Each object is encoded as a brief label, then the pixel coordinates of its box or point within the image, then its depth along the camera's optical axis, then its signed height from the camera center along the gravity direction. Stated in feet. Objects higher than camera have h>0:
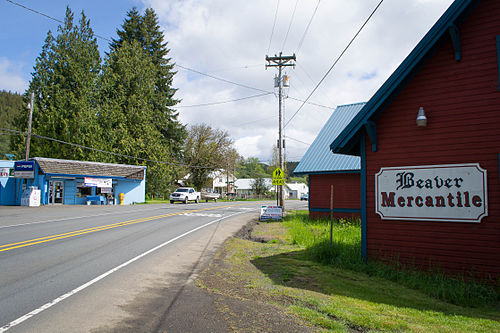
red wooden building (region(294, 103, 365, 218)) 54.39 +3.04
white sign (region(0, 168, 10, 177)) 100.89 +4.89
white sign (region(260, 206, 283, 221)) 67.72 -4.19
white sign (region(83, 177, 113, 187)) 108.73 +2.60
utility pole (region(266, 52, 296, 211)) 82.23 +28.73
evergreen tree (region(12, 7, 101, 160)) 130.82 +36.32
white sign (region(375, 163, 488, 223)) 23.06 +0.17
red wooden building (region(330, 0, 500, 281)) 22.90 +3.30
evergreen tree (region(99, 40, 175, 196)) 145.79 +34.49
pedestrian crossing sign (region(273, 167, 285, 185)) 67.97 +3.22
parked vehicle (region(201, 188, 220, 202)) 171.56 -2.36
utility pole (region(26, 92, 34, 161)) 100.71 +17.30
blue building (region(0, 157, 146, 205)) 99.81 +2.55
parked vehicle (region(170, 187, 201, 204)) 132.05 -1.66
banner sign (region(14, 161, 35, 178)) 97.60 +5.71
